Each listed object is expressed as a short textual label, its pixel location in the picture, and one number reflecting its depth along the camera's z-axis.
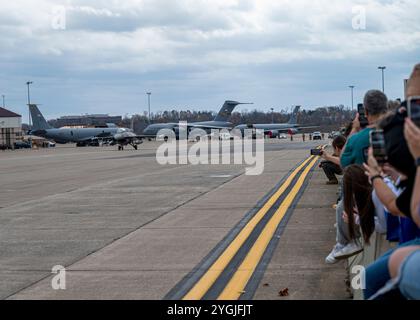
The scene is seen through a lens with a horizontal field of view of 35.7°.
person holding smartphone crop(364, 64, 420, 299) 3.63
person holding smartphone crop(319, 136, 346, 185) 18.34
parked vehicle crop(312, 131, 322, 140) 94.07
